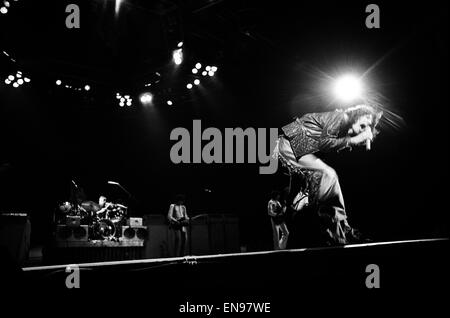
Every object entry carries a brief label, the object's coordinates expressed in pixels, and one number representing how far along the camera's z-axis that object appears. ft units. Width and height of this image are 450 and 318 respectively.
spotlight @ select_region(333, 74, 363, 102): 25.88
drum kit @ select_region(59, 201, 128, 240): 25.63
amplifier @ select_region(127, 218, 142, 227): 28.22
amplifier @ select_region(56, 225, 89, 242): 24.21
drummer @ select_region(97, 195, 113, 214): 28.25
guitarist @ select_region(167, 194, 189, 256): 27.99
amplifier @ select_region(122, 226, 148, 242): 27.86
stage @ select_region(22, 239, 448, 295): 9.59
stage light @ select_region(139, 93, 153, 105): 34.32
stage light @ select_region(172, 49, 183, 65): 27.99
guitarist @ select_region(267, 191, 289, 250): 27.45
